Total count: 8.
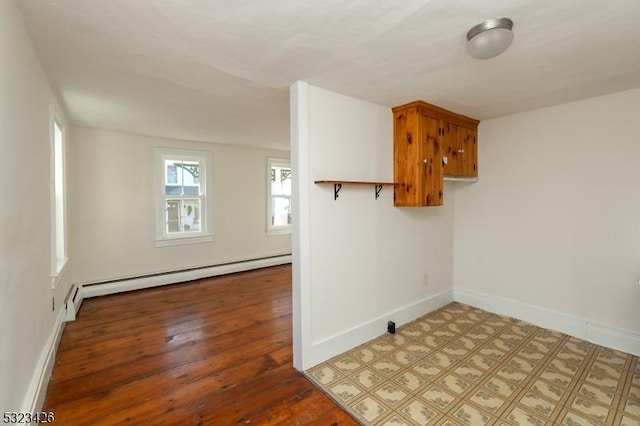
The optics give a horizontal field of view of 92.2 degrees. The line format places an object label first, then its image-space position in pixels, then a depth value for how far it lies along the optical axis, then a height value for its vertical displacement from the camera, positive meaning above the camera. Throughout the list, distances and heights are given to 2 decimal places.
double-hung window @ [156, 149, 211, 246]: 4.76 +0.21
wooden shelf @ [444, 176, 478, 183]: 3.34 +0.33
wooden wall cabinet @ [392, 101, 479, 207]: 2.88 +0.56
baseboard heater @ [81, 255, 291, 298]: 4.18 -1.04
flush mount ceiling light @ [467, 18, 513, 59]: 1.55 +0.88
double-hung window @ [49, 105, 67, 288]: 2.79 +0.18
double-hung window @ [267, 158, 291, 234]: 6.00 +0.24
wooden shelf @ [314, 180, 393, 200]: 2.44 +0.21
